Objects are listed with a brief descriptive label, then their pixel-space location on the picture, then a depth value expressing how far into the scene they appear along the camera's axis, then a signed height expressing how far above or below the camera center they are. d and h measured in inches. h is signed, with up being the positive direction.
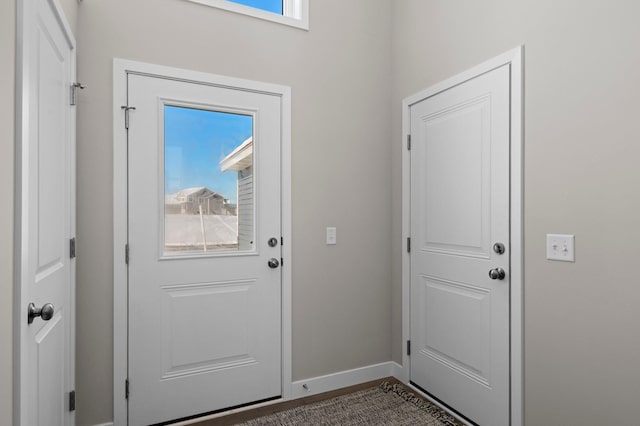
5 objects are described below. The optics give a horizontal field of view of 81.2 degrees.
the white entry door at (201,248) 82.6 -8.4
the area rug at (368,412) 86.7 -48.6
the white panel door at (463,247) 77.0 -7.9
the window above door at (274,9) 90.0 +51.5
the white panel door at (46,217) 45.3 -0.7
